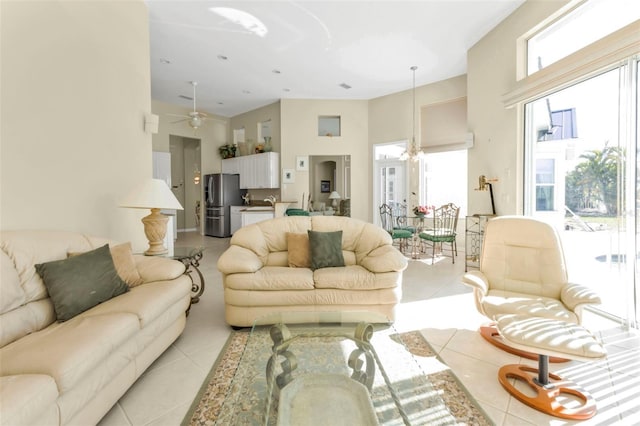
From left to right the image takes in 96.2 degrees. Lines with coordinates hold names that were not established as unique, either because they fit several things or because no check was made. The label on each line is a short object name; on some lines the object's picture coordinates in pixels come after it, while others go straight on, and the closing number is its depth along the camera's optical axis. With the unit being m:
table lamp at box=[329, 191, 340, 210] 7.69
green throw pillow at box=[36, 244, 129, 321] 1.80
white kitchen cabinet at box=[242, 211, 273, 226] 7.23
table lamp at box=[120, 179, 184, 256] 2.64
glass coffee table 1.18
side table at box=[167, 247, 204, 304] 2.95
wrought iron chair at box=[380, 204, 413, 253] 5.36
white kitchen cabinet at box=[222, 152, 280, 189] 7.43
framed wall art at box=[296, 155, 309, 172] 7.32
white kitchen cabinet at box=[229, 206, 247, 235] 8.09
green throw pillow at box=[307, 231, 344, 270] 2.92
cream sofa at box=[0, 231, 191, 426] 1.19
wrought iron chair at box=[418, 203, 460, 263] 4.98
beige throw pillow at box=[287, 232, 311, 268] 2.97
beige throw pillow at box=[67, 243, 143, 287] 2.26
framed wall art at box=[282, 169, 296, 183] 7.36
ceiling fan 5.80
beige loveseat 2.57
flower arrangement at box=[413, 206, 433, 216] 5.47
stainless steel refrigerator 8.05
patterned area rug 1.19
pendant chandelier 5.62
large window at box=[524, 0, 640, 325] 2.61
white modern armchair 2.05
